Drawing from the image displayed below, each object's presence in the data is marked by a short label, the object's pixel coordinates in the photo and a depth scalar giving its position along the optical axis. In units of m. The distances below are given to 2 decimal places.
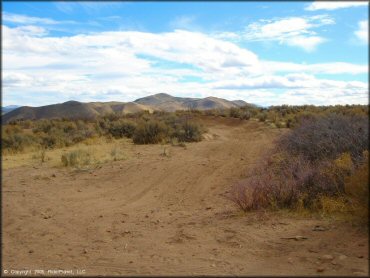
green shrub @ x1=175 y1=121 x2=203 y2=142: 24.76
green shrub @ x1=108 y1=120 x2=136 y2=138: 27.75
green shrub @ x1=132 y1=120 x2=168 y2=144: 24.25
